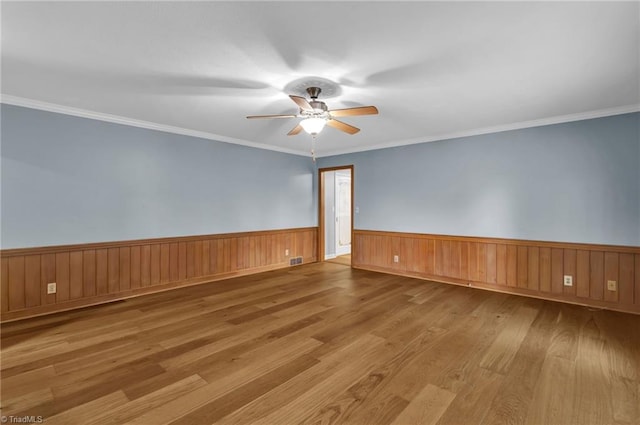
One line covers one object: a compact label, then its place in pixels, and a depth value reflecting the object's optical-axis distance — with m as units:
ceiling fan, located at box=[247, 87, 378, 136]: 2.82
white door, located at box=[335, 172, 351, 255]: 7.46
